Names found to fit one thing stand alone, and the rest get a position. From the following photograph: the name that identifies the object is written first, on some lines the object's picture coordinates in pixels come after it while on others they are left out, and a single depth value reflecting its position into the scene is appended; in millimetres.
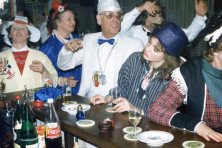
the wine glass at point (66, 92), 2854
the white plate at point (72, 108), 2475
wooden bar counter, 1870
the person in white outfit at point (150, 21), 3850
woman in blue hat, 2594
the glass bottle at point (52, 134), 1986
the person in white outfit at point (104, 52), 3500
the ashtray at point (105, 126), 2076
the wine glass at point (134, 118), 2000
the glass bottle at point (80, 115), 2318
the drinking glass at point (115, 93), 2724
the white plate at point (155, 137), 1840
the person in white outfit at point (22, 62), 3539
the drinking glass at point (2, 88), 2914
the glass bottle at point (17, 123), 1933
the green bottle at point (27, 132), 1810
